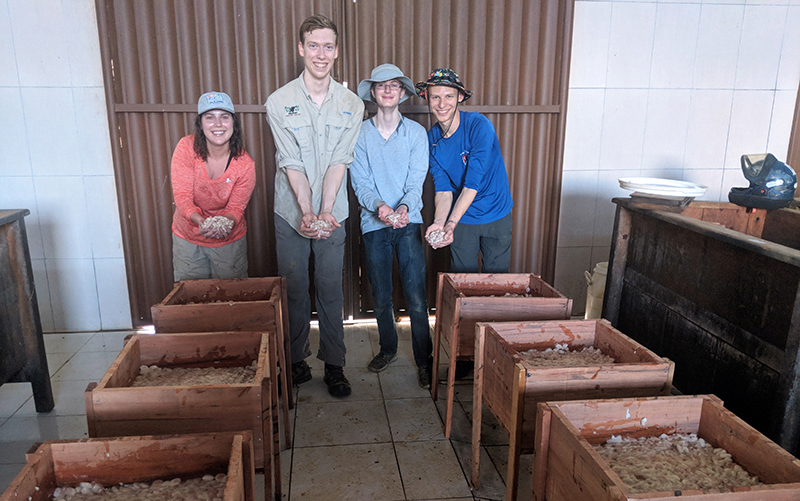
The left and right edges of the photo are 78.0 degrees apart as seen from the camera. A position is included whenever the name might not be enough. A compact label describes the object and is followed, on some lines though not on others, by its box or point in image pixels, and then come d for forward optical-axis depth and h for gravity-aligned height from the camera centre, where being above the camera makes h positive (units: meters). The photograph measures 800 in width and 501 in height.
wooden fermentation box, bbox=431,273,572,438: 1.98 -0.69
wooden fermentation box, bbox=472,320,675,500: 1.41 -0.69
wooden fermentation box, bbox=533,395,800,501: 1.03 -0.70
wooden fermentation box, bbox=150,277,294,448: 1.80 -0.66
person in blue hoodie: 2.52 -0.31
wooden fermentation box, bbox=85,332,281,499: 1.24 -0.69
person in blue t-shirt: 2.46 -0.24
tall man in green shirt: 2.35 -0.21
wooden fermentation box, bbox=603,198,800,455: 1.62 -0.64
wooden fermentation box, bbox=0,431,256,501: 1.10 -0.71
